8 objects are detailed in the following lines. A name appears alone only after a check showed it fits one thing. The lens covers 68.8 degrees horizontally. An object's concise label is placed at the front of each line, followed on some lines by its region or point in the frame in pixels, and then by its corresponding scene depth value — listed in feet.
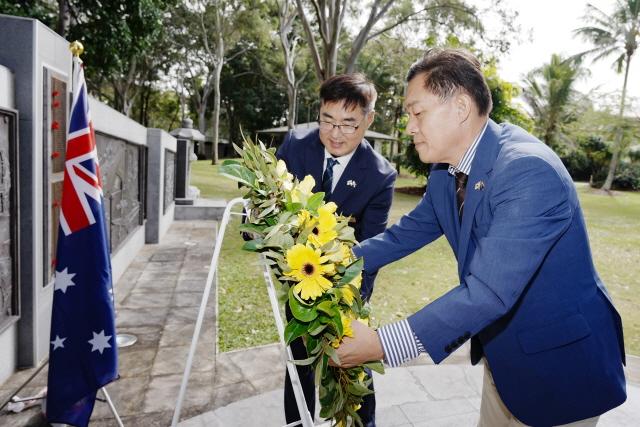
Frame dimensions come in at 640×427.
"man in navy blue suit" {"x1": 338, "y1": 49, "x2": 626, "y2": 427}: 4.75
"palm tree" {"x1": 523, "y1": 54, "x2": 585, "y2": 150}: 118.93
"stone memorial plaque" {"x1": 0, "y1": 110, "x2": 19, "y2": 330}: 10.37
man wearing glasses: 9.14
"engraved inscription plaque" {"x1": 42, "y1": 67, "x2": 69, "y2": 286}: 11.78
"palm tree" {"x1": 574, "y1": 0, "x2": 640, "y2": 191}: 100.27
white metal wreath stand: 6.40
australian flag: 9.00
